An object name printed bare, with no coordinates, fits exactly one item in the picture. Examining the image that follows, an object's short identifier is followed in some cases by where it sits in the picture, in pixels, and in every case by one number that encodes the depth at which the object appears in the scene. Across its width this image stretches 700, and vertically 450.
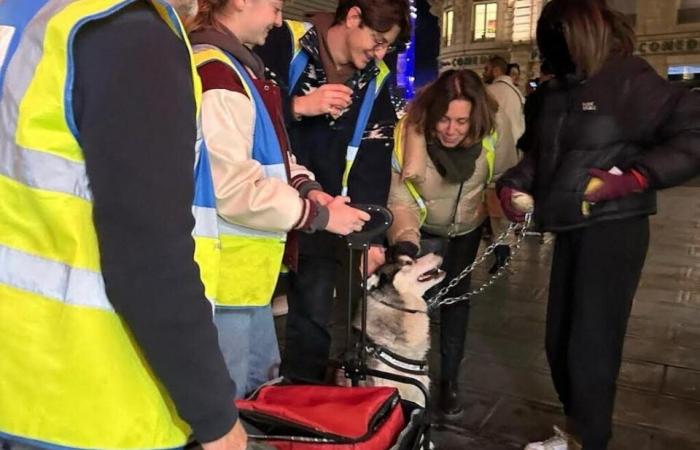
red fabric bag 1.93
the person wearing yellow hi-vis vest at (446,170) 3.68
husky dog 3.30
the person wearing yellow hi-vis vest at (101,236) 1.13
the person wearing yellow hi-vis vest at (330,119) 2.95
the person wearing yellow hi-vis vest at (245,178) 2.03
